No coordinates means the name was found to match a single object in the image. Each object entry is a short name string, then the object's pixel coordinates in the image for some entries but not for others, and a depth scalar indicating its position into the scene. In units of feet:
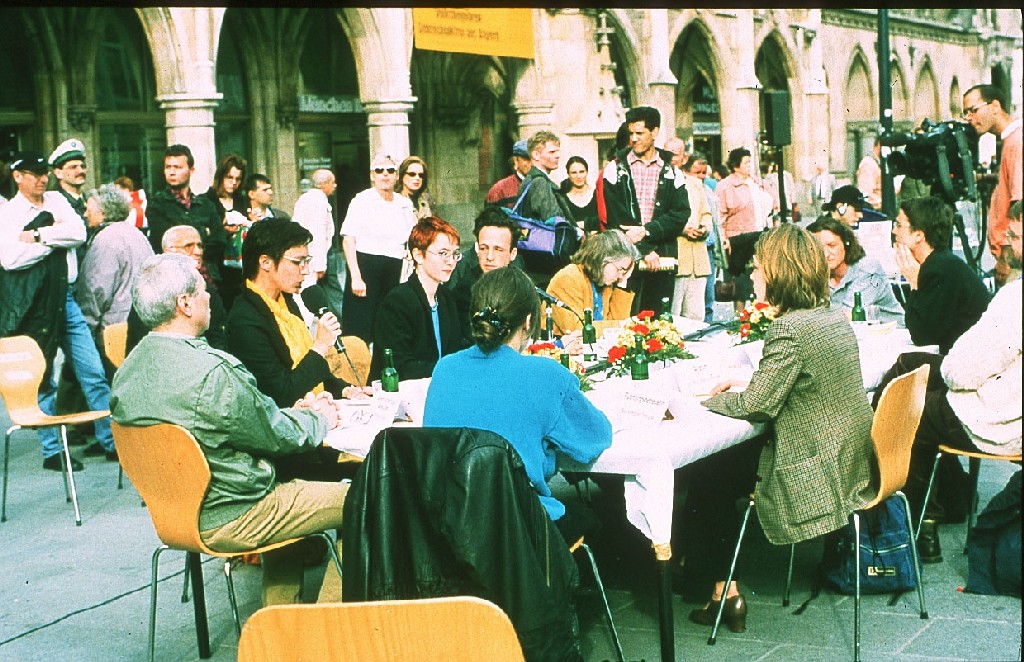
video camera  29.12
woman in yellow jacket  21.79
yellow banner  54.49
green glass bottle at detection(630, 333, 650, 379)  16.92
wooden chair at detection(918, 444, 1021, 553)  17.03
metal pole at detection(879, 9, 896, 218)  43.80
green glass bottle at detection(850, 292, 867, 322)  22.22
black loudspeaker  40.75
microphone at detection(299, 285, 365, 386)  26.96
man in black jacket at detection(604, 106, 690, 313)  29.29
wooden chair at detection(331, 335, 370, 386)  19.10
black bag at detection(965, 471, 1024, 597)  16.28
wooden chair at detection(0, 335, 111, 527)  21.85
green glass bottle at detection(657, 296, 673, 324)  19.40
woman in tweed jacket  14.94
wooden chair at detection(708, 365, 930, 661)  14.74
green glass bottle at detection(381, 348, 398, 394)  16.63
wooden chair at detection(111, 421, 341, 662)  13.51
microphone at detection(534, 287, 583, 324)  20.07
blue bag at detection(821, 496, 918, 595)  16.66
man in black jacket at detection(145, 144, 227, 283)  27.86
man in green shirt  13.69
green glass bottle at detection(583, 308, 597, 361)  18.81
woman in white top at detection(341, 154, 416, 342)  31.60
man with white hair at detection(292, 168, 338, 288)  34.45
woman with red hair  18.85
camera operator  18.97
